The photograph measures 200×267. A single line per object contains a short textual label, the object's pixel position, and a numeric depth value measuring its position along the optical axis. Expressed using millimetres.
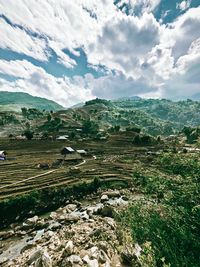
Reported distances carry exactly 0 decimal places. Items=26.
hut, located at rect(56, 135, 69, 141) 103956
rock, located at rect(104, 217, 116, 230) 31725
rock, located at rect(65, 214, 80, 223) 37504
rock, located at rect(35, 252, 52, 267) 21072
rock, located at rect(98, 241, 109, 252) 23827
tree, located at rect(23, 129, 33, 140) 102859
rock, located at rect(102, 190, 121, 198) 49978
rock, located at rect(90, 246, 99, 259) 22045
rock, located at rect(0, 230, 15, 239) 32369
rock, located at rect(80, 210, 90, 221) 37974
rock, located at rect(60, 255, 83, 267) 20340
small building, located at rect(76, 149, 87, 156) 82327
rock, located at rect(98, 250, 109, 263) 21417
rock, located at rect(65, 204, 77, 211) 42735
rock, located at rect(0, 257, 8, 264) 25983
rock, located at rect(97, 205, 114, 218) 38812
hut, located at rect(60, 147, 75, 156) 78294
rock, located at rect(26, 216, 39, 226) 35985
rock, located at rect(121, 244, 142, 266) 20463
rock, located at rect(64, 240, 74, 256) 23347
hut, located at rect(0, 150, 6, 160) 72514
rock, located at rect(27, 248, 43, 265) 23326
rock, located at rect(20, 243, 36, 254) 28752
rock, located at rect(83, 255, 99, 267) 20104
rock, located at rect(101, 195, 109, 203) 47454
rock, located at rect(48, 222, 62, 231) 34685
